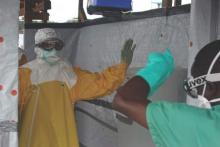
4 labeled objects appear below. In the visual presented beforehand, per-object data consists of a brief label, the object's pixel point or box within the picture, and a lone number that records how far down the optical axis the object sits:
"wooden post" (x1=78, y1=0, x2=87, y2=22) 5.47
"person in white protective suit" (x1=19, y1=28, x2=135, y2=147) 3.10
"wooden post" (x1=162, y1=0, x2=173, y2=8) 3.27
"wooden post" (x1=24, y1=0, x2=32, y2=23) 5.92
